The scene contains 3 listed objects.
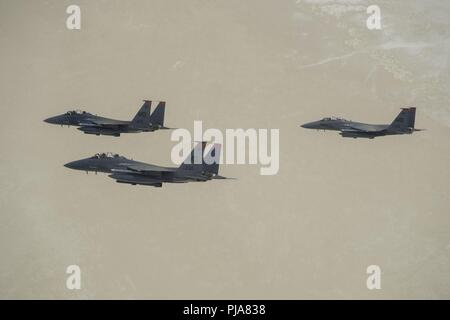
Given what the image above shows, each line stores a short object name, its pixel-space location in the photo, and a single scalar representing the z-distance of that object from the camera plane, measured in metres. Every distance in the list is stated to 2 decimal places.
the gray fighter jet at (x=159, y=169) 141.50
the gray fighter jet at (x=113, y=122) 150.25
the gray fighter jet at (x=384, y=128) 155.62
